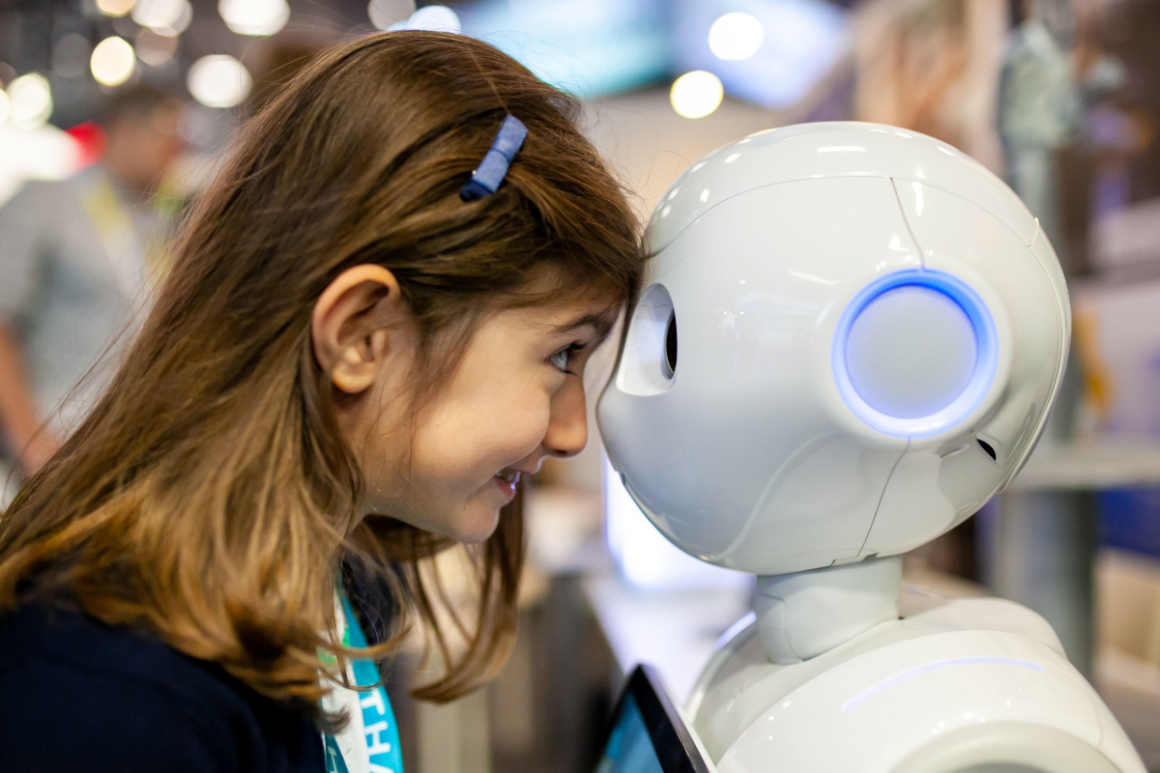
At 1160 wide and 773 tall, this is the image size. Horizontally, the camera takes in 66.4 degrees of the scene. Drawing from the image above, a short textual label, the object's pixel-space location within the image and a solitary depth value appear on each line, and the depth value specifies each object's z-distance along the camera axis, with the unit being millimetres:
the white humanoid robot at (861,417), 473
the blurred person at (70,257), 1667
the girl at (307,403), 485
